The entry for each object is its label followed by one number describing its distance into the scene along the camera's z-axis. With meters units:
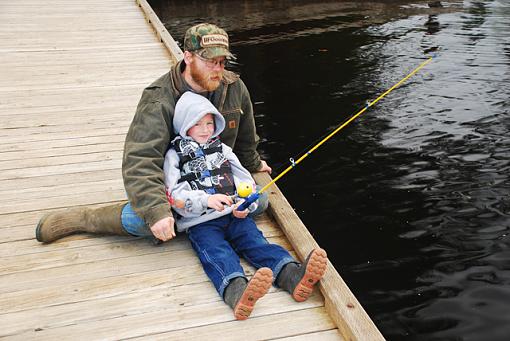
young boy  3.33
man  3.34
